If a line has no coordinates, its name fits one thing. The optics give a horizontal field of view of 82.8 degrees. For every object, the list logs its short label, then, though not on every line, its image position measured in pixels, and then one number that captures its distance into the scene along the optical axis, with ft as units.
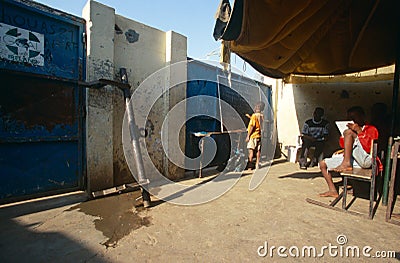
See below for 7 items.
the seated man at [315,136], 19.51
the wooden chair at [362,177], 9.24
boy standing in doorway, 17.84
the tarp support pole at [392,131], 10.57
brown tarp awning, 9.61
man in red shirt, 10.16
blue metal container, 16.72
